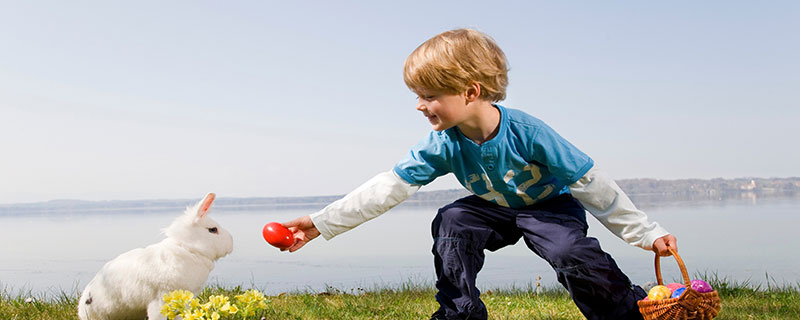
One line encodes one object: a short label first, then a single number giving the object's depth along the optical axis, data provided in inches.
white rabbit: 116.6
